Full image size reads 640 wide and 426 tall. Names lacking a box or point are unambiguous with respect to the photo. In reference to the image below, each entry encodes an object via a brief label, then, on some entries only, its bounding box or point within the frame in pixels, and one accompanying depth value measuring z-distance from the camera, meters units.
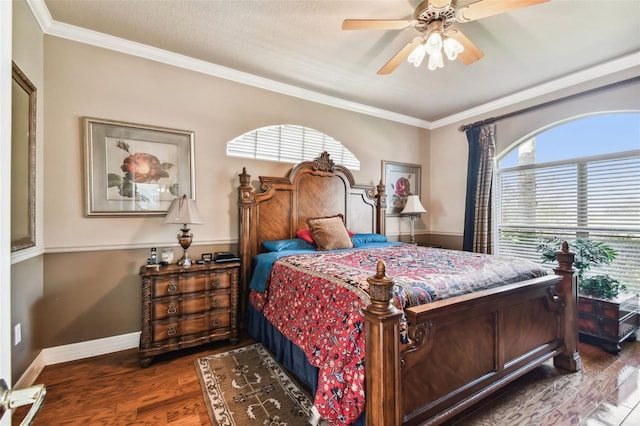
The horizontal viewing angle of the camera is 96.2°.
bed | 1.32
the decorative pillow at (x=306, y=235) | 3.21
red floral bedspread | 1.44
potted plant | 2.76
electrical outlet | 1.94
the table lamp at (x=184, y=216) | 2.54
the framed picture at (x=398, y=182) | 4.41
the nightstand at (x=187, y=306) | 2.34
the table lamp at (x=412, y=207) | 4.24
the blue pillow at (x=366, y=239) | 3.50
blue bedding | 2.62
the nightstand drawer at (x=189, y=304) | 2.39
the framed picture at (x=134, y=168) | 2.53
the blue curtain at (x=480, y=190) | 3.91
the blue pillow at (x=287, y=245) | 3.00
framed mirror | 1.85
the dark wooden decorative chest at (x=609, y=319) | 2.56
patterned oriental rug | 1.73
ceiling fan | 1.80
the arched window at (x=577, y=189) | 2.94
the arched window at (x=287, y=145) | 3.24
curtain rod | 2.87
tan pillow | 3.10
